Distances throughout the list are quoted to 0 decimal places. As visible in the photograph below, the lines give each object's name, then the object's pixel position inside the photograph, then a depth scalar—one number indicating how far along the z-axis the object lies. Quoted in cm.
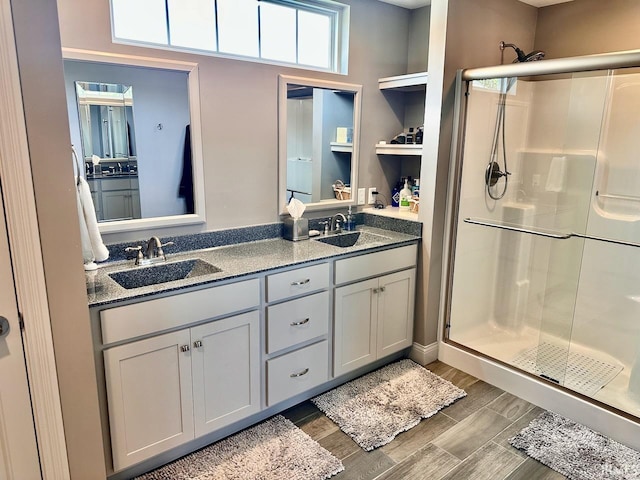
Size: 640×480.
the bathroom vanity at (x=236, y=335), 188
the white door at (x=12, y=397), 140
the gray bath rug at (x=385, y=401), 238
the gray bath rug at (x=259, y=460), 204
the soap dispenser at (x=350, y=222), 320
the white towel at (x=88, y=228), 200
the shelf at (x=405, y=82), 298
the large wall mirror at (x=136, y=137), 213
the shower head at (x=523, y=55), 302
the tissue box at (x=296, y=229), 281
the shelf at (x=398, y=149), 306
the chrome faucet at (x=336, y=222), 316
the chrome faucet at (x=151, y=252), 229
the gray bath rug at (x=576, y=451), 211
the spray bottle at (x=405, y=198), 335
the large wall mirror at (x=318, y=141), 282
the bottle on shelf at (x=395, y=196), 344
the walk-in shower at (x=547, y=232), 278
